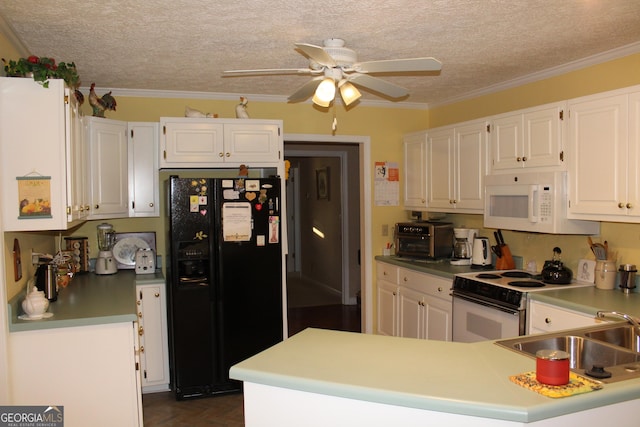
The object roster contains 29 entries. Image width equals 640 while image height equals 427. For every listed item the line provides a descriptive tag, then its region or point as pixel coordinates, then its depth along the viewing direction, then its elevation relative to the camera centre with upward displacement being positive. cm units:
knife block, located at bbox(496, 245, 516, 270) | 403 -49
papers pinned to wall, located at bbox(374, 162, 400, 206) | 503 +17
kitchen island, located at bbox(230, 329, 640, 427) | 155 -61
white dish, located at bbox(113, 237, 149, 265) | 430 -39
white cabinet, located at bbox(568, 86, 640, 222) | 279 +25
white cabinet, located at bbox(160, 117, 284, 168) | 397 +49
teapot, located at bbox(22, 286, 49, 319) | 261 -52
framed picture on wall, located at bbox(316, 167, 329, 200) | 784 +30
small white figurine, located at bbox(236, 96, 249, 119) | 417 +77
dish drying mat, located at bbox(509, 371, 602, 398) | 158 -60
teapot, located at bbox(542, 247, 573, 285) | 337 -50
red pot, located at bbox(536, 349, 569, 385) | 161 -54
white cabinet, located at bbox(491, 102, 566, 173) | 327 +43
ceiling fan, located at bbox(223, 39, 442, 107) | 242 +68
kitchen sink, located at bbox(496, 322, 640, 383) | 205 -62
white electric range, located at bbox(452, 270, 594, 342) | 319 -68
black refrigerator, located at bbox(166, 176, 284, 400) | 378 -56
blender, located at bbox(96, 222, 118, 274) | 410 -39
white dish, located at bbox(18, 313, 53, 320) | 260 -58
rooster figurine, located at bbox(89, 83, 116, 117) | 381 +79
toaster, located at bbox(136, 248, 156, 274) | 415 -48
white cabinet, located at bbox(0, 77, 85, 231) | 253 +26
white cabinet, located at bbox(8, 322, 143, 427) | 259 -89
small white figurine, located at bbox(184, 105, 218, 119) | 404 +73
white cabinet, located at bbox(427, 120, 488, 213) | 399 +29
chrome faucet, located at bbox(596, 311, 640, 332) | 209 -50
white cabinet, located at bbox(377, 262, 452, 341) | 397 -89
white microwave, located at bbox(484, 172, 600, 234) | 324 -3
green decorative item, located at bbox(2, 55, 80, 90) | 252 +68
